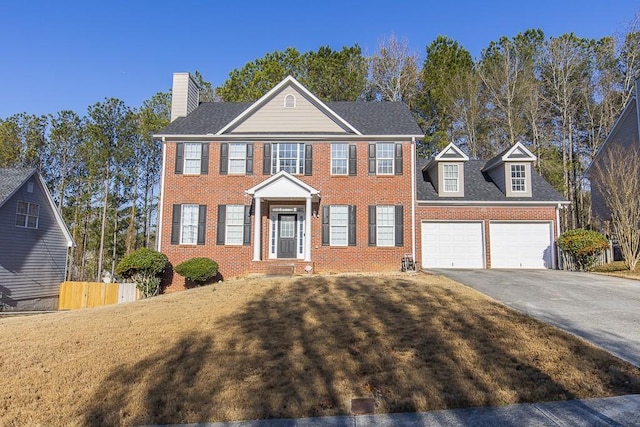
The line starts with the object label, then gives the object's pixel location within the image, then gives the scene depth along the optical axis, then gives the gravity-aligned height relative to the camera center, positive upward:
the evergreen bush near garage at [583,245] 15.78 +0.08
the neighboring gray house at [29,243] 18.09 +0.00
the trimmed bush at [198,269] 15.63 -0.90
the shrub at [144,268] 15.45 -0.88
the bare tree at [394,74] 30.62 +12.35
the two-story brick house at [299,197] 16.61 +2.00
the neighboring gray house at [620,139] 20.03 +5.40
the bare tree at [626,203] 15.64 +1.71
